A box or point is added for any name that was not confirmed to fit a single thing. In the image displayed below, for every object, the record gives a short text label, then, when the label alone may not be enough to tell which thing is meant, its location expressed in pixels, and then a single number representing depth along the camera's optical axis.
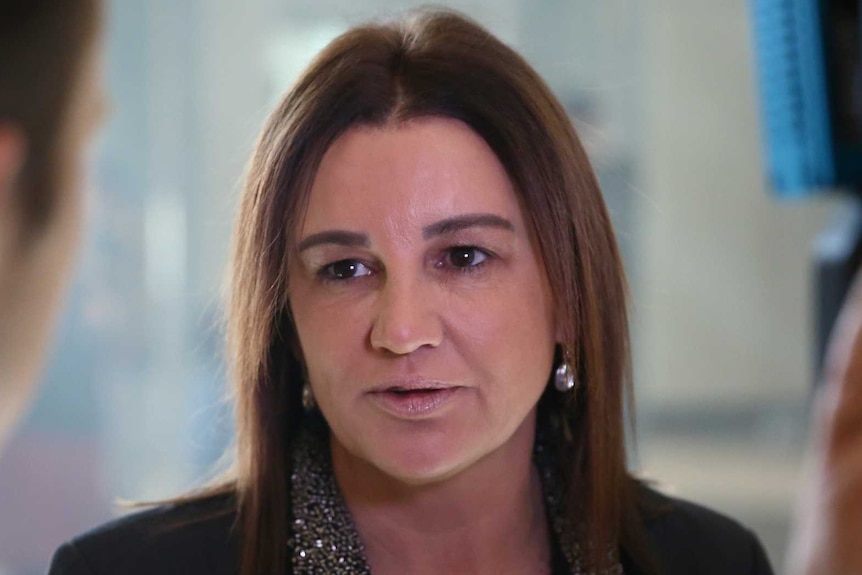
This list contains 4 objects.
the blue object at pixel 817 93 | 1.99
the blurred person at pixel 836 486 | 1.43
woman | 1.86
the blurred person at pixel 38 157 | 1.78
